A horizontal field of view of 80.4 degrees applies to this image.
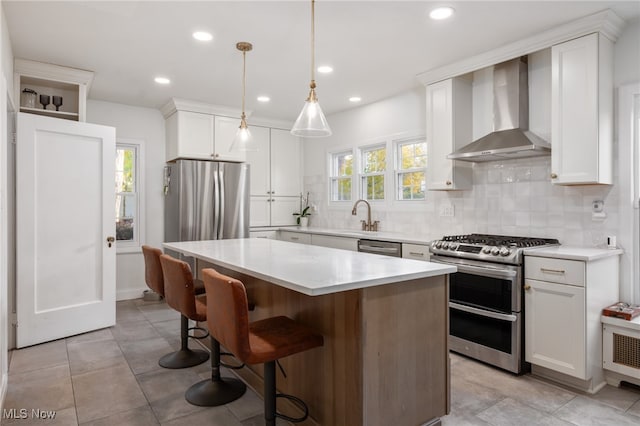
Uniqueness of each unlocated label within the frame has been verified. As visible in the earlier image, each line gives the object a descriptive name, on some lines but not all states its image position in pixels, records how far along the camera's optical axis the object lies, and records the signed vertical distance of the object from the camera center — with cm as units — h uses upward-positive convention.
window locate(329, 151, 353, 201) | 539 +55
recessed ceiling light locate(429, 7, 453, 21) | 257 +139
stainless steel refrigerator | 473 +17
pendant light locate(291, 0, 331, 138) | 234 +58
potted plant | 600 +1
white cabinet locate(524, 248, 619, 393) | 247 -69
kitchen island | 169 -59
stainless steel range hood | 310 +81
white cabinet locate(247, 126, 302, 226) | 573 +57
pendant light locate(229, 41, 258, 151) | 317 +64
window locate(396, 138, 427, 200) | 436 +53
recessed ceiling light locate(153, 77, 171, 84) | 396 +142
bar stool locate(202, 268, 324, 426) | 162 -58
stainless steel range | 273 -64
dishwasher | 375 -35
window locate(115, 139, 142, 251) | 489 +21
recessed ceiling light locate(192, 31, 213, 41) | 295 +141
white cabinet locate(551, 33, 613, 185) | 269 +75
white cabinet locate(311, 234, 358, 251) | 427 -34
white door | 334 -13
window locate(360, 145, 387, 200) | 485 +55
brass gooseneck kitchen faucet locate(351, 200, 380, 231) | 480 -12
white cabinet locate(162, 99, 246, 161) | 480 +110
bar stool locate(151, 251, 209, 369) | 285 -89
